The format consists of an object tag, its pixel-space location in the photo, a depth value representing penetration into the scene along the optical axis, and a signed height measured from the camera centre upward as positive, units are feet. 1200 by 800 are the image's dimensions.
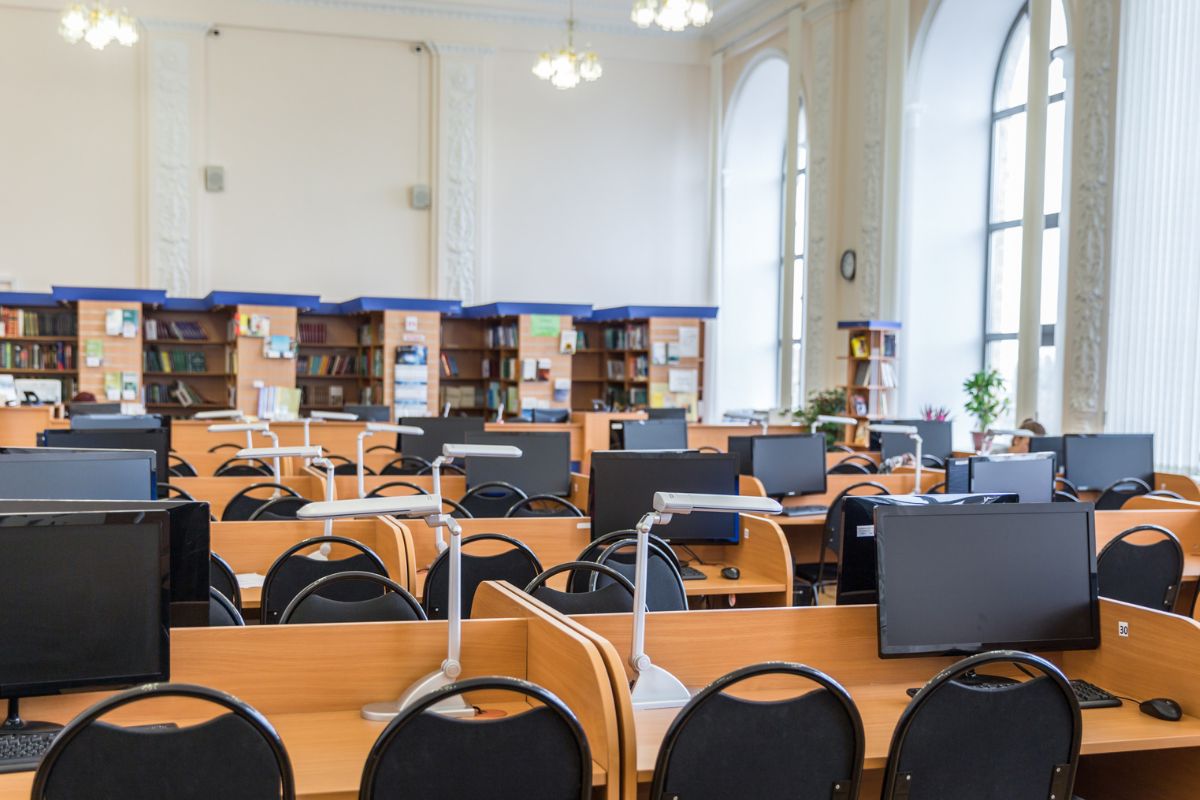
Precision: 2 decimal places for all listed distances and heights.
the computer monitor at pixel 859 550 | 10.17 -1.59
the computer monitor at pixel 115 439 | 18.54 -1.29
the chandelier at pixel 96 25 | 33.88 +10.18
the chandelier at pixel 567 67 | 36.63 +10.05
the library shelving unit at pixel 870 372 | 35.24 +0.10
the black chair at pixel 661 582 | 11.62 -2.21
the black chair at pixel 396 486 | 17.31 -2.02
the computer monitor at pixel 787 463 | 21.39 -1.71
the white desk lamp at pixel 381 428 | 15.19 -0.85
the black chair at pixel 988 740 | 7.41 -2.46
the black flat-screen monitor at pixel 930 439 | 26.99 -1.54
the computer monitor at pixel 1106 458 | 22.49 -1.60
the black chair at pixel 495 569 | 12.17 -2.25
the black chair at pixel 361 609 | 9.81 -2.15
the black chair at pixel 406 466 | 23.21 -2.16
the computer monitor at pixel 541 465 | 20.60 -1.78
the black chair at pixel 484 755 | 6.33 -2.23
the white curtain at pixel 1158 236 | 24.94 +3.29
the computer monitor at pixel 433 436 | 25.23 -1.57
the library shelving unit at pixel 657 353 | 44.04 +0.74
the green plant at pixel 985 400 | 31.94 -0.65
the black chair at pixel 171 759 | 5.96 -2.17
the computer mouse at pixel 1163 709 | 8.74 -2.58
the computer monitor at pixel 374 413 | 33.79 -1.41
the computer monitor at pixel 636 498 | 15.21 -1.72
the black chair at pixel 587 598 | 10.35 -2.12
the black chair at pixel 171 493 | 16.53 -1.96
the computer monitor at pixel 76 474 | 12.20 -1.25
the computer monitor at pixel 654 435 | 24.27 -1.38
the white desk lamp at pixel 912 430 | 19.35 -0.94
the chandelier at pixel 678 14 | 29.30 +9.46
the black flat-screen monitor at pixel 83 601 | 7.52 -1.63
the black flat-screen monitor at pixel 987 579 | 9.24 -1.70
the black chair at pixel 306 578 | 11.86 -2.27
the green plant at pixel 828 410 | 36.60 -1.16
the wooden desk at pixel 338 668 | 7.85 -2.25
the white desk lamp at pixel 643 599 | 8.41 -1.72
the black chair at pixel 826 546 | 17.88 -2.80
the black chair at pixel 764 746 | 6.93 -2.34
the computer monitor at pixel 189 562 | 8.39 -1.49
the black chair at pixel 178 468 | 21.83 -2.10
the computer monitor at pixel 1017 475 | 17.12 -1.51
